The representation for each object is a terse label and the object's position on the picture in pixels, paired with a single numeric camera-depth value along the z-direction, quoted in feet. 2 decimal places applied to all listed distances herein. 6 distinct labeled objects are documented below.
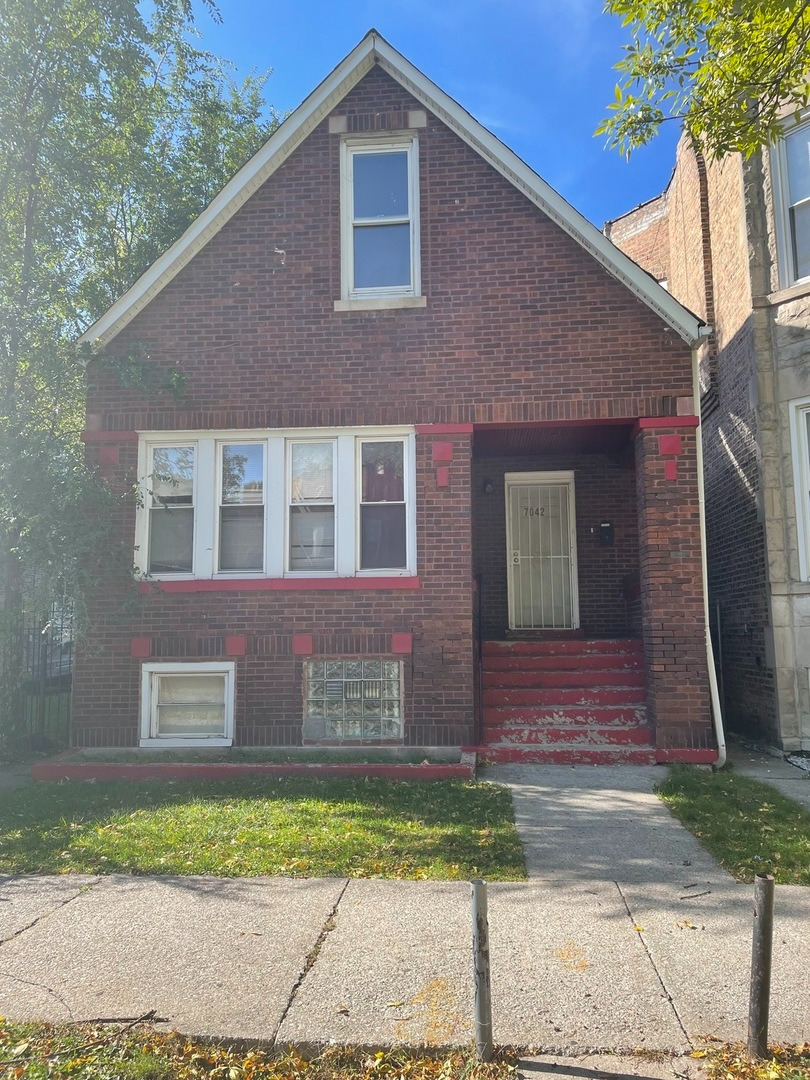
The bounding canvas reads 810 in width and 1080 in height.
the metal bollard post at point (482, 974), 10.11
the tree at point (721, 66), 19.20
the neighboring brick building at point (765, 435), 29.45
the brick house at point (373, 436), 28.73
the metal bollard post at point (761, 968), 10.17
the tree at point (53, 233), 28.55
